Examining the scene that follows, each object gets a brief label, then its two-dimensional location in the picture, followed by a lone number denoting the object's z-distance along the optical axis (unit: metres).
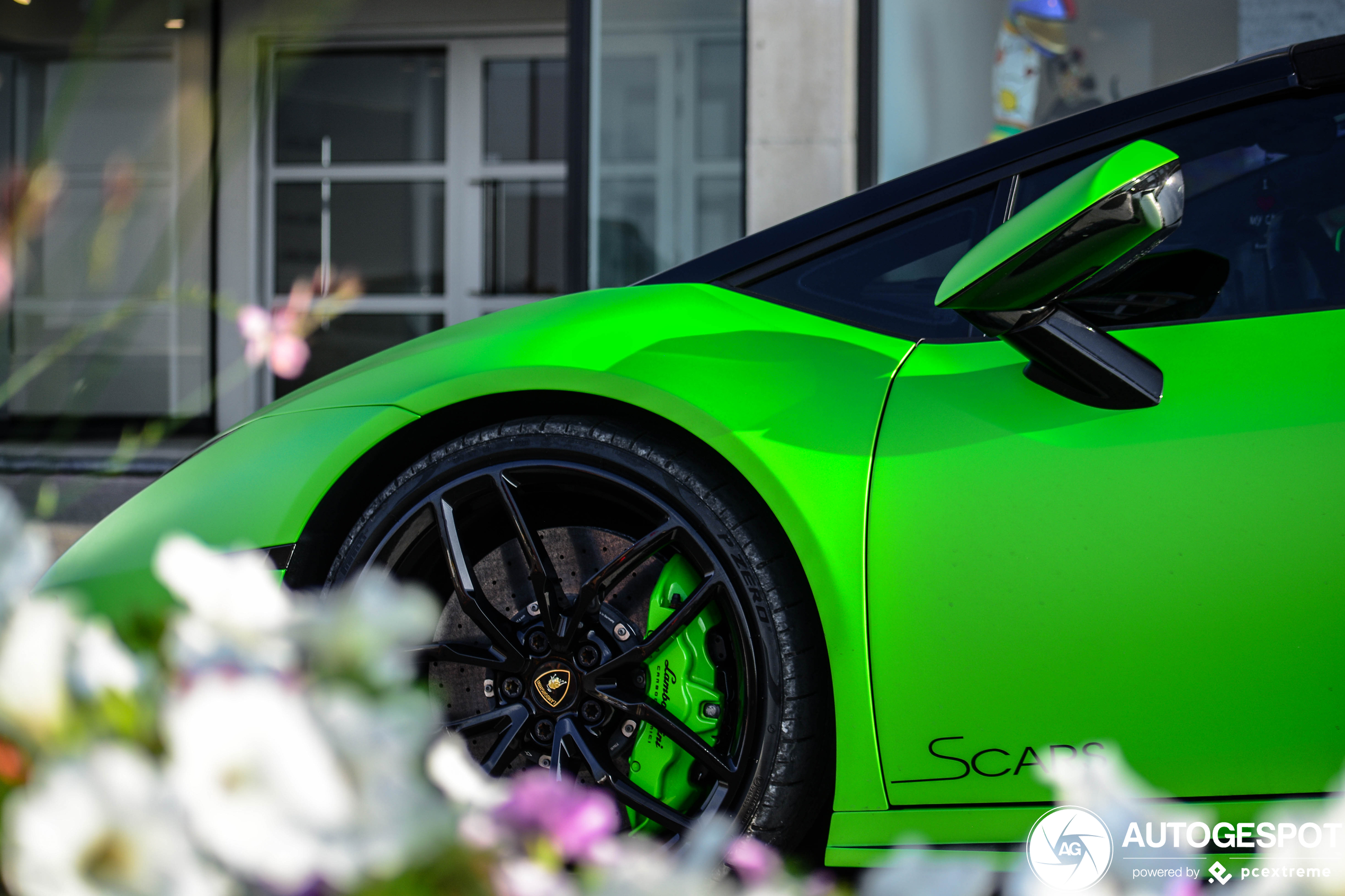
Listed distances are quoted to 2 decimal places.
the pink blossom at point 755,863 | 1.43
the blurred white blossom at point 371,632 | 1.27
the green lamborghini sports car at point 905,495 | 3.10
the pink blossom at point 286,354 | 3.45
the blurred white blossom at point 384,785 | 1.13
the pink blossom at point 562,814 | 1.38
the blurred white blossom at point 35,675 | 1.24
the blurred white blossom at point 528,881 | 1.33
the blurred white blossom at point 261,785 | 1.10
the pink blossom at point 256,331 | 3.46
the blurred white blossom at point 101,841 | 1.08
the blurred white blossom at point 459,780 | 1.43
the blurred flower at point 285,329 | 3.27
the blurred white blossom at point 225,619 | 1.29
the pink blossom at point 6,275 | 2.81
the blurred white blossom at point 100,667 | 1.30
